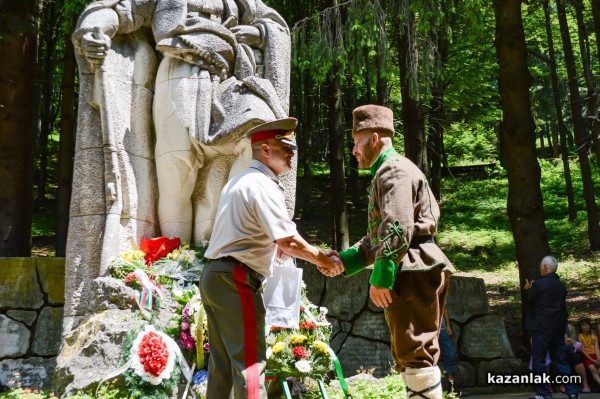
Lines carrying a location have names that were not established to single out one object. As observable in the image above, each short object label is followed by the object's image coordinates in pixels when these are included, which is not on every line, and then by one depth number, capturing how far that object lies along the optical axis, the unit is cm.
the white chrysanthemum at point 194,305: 562
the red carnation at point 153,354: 499
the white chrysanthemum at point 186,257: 630
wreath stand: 537
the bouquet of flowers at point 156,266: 586
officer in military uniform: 366
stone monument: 646
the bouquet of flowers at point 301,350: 541
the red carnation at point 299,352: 547
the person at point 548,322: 805
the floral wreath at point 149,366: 498
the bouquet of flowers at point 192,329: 545
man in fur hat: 367
